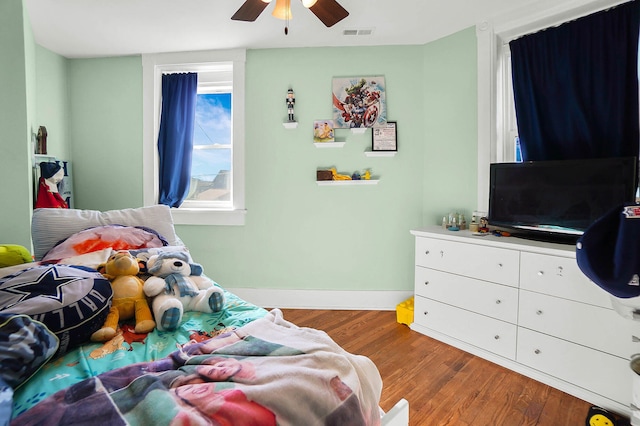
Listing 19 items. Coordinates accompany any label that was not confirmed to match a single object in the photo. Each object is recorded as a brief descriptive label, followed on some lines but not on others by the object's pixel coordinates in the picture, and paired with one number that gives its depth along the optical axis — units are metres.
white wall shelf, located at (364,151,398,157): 2.92
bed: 0.69
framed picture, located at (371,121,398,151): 2.93
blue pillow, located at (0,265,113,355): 1.02
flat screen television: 1.86
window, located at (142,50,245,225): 3.07
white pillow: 1.80
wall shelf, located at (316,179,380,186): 2.93
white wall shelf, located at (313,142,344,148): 2.93
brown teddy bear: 1.20
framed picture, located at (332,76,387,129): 2.94
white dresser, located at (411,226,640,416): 1.71
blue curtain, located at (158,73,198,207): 3.16
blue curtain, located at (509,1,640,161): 2.02
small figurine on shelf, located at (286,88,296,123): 2.94
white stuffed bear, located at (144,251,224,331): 1.26
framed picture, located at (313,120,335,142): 2.96
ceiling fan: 1.77
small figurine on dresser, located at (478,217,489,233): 2.47
